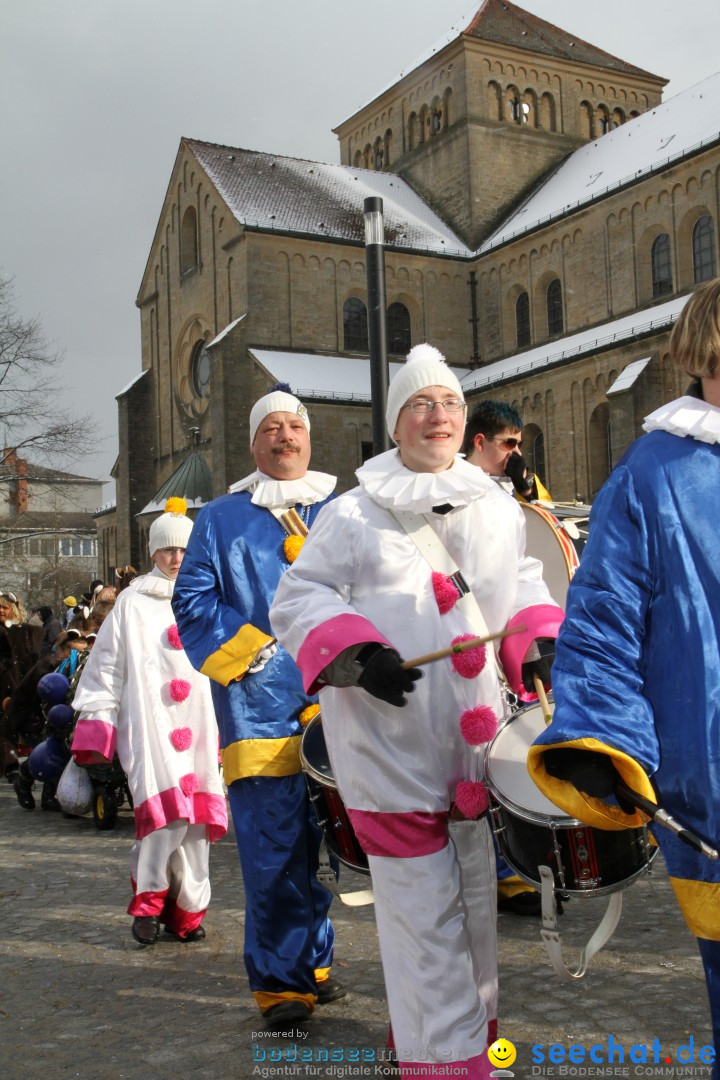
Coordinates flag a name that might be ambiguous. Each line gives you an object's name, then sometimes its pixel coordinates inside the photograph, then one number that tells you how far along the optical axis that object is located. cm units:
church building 3234
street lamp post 855
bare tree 2802
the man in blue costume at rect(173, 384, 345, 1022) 397
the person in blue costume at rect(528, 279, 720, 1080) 223
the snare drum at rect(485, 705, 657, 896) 268
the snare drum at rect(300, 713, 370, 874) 349
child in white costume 530
